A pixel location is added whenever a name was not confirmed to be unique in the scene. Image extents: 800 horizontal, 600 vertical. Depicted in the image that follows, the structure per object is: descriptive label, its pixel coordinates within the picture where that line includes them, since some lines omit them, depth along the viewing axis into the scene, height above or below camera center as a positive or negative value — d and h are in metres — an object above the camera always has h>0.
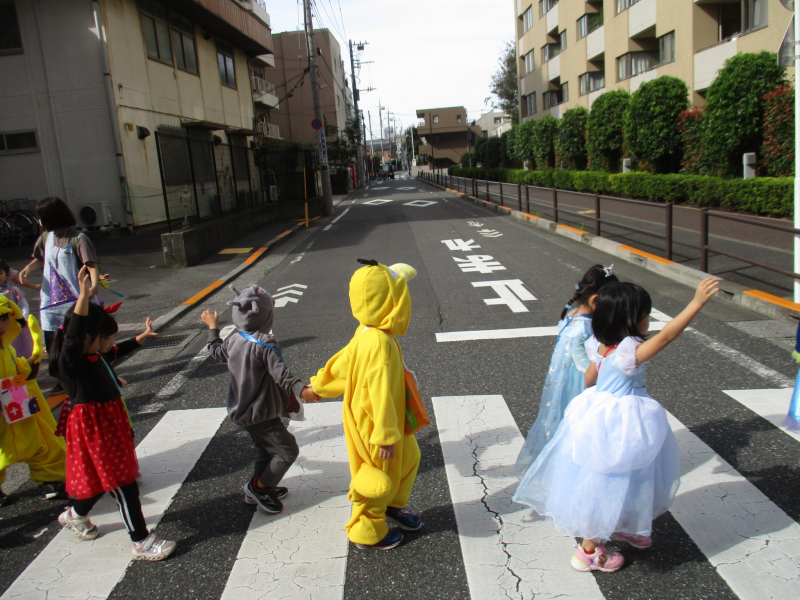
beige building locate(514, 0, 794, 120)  18.06 +5.36
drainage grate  6.59 -1.51
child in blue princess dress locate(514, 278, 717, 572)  2.38 -1.13
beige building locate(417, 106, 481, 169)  92.06 +8.57
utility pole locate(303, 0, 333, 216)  22.84 +2.65
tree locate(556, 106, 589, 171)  27.09 +1.97
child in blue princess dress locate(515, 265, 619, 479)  3.00 -1.01
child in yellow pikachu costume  2.52 -0.88
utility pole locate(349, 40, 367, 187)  52.43 +3.12
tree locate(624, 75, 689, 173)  18.81 +1.65
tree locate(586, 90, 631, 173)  22.92 +1.83
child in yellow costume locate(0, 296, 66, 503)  3.27 -1.17
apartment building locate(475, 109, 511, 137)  105.23 +11.50
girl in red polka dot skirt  2.80 -1.05
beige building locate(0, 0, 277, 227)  15.09 +2.88
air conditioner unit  15.07 +0.03
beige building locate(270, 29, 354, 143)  50.41 +9.33
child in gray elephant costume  2.86 -0.89
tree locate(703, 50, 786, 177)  13.96 +1.47
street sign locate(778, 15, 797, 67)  5.88 +1.13
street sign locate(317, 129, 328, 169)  23.20 +1.90
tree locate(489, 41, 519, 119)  59.25 +10.02
